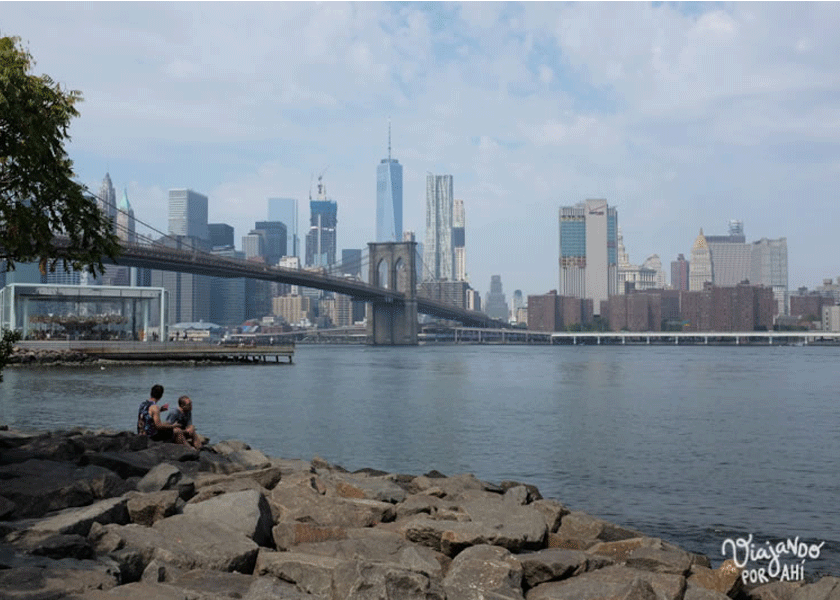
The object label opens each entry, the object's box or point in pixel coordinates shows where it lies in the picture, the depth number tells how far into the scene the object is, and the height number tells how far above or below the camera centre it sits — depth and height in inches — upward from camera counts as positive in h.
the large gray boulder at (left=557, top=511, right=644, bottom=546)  349.4 -81.2
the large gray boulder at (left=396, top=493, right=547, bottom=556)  291.3 -69.5
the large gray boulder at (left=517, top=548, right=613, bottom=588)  273.3 -74.5
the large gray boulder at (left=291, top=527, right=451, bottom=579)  266.2 -70.1
